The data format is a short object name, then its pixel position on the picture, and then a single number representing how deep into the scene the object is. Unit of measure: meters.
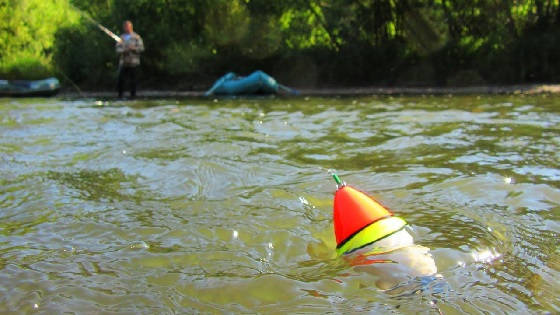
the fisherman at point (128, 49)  15.55
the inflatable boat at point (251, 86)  16.89
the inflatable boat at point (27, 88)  17.75
